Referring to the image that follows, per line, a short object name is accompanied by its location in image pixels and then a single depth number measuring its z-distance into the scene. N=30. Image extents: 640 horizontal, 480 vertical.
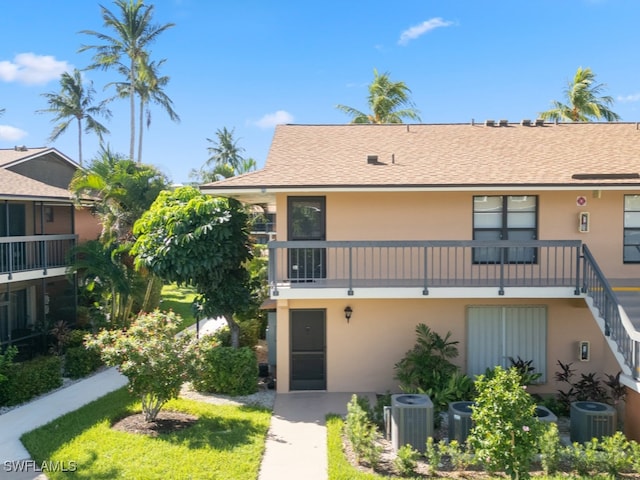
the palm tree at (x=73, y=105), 49.31
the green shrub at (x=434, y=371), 11.52
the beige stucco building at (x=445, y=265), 13.18
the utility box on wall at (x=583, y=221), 13.12
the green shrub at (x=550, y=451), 8.88
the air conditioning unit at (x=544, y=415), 9.89
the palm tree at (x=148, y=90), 39.91
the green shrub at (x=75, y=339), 16.42
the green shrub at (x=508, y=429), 7.93
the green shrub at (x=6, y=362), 12.52
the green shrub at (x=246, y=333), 15.99
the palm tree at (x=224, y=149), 67.56
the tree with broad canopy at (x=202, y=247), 13.16
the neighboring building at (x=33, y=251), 15.87
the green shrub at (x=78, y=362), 14.93
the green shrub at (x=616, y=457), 8.83
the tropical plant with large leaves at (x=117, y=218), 16.50
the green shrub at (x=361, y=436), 9.10
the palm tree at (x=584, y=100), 30.31
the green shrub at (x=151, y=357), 10.48
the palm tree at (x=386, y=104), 31.86
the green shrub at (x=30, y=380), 12.66
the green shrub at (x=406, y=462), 8.81
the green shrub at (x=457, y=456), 8.91
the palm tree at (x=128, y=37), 37.47
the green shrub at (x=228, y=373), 13.08
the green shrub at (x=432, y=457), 8.76
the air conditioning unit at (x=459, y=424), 9.87
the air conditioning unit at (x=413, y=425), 9.73
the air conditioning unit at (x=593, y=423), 10.07
